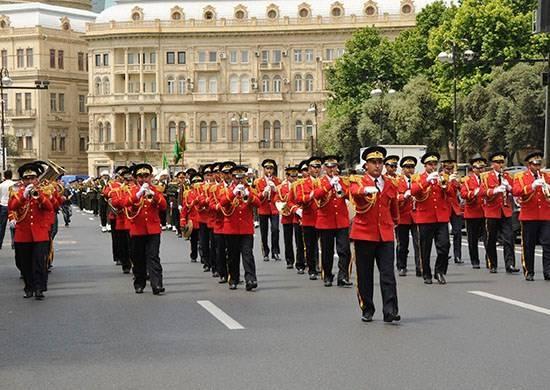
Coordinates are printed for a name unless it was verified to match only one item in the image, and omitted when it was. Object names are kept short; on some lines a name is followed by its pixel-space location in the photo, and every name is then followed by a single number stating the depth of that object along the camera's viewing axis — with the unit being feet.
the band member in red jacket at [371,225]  42.29
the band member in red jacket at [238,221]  56.44
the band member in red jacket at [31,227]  54.34
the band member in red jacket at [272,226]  79.46
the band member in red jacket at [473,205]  66.69
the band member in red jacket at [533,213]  58.49
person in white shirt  95.86
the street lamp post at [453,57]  138.95
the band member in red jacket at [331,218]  57.93
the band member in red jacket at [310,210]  60.70
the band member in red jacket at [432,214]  57.82
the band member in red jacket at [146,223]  53.93
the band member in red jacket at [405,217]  61.87
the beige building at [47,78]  411.13
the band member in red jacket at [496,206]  64.34
